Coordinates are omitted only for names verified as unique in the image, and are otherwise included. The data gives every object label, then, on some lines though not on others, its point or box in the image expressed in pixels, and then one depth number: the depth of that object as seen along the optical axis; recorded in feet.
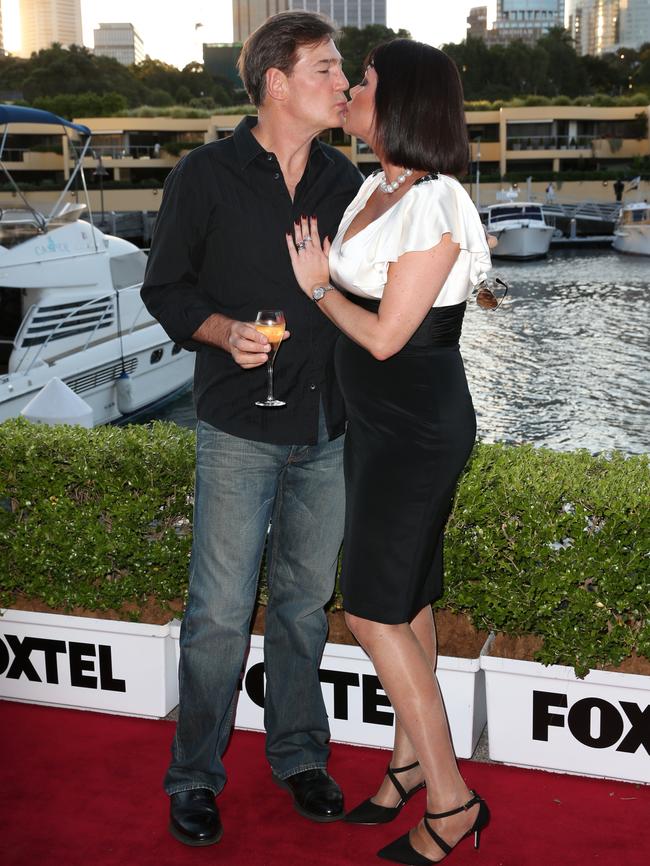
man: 8.76
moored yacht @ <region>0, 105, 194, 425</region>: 45.85
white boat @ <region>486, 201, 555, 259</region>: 136.15
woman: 7.66
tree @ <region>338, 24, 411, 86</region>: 254.61
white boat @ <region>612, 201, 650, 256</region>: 135.64
